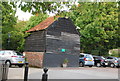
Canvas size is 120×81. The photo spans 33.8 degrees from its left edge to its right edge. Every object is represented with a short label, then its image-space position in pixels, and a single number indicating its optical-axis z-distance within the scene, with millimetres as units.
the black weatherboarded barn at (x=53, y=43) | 23953
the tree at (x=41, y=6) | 8103
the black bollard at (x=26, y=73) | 8930
